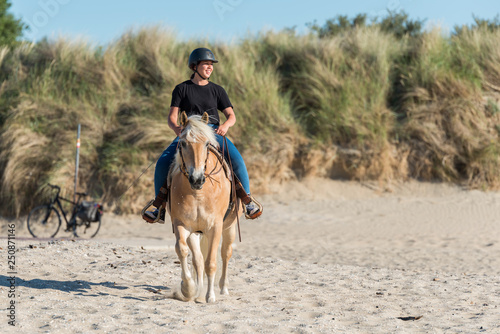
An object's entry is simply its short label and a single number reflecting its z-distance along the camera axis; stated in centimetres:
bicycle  2639
